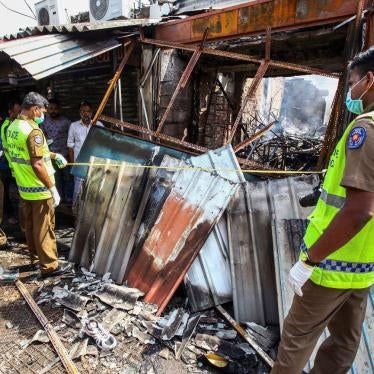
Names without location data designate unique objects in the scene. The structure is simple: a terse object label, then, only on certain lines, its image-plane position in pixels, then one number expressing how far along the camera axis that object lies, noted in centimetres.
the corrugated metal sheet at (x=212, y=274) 349
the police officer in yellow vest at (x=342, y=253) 165
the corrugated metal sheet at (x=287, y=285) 261
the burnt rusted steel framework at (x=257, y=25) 390
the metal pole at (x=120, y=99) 607
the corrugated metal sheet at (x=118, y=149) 442
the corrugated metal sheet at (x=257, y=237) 334
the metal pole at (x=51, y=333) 281
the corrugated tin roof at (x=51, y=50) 464
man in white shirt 586
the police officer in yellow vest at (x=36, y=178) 387
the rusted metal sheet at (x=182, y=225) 346
